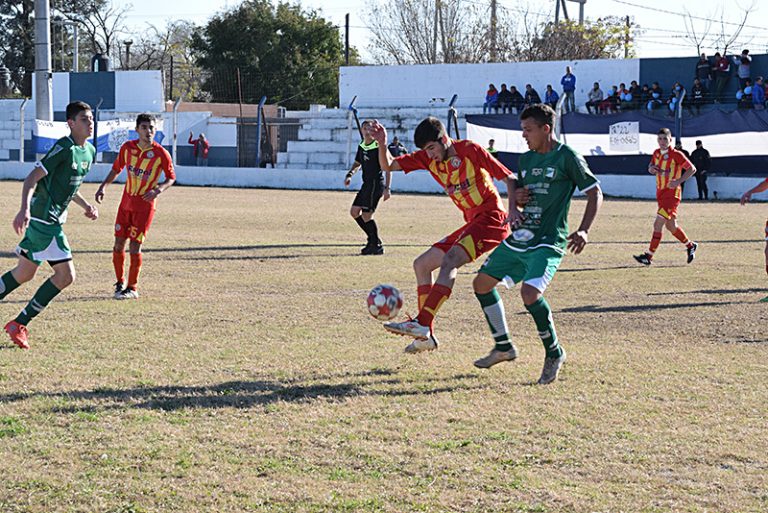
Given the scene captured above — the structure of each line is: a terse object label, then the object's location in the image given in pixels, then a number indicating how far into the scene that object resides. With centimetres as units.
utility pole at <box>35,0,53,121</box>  3450
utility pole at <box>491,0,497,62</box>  5672
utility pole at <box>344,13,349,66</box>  6031
